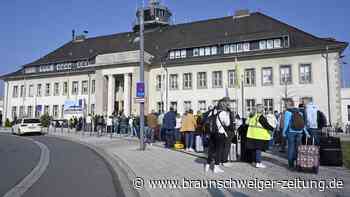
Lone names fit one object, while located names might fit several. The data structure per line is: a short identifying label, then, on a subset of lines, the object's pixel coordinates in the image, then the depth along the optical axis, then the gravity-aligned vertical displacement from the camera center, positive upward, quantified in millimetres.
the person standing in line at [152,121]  16820 -586
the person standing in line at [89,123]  26769 -1147
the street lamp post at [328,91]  29969 +1827
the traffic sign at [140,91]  13805 +855
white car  27484 -1396
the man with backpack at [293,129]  8070 -501
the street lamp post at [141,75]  13548 +1594
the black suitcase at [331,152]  8844 -1198
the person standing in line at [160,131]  18055 -1237
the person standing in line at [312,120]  8688 -282
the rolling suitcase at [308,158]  7562 -1177
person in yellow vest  8469 -603
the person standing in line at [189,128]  13133 -753
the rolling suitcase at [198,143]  13045 -1380
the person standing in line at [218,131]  8016 -537
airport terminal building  31766 +4923
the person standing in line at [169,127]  14406 -777
